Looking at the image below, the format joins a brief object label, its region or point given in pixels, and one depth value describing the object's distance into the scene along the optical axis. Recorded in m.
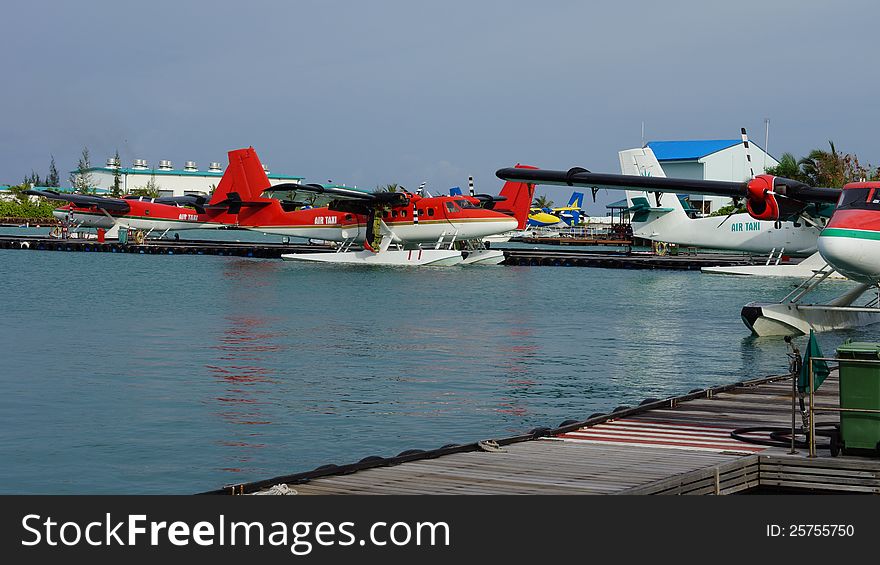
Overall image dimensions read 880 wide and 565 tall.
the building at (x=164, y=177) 177.12
